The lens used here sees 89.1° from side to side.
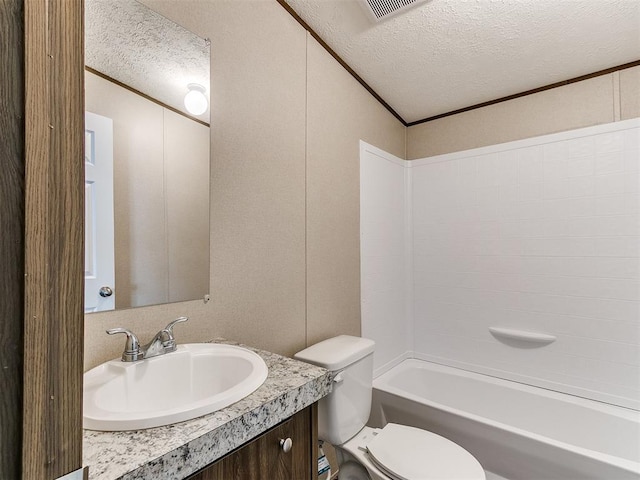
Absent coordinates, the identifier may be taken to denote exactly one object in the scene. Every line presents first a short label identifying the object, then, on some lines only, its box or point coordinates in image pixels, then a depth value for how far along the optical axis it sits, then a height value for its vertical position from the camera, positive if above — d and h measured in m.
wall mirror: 0.94 +0.28
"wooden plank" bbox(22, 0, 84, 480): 0.32 +0.01
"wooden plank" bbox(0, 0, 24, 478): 0.31 +0.02
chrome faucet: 0.88 -0.28
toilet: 1.29 -0.89
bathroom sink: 0.63 -0.35
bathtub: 1.50 -1.02
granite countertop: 0.52 -0.35
